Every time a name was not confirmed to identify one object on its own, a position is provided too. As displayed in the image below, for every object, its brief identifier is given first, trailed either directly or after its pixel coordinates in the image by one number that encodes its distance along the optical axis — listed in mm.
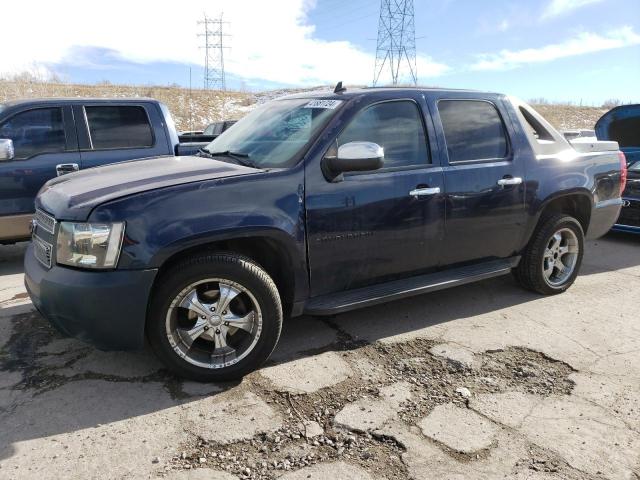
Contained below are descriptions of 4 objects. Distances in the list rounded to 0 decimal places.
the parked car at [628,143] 6941
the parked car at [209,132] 8371
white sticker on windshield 3561
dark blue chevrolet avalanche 2799
